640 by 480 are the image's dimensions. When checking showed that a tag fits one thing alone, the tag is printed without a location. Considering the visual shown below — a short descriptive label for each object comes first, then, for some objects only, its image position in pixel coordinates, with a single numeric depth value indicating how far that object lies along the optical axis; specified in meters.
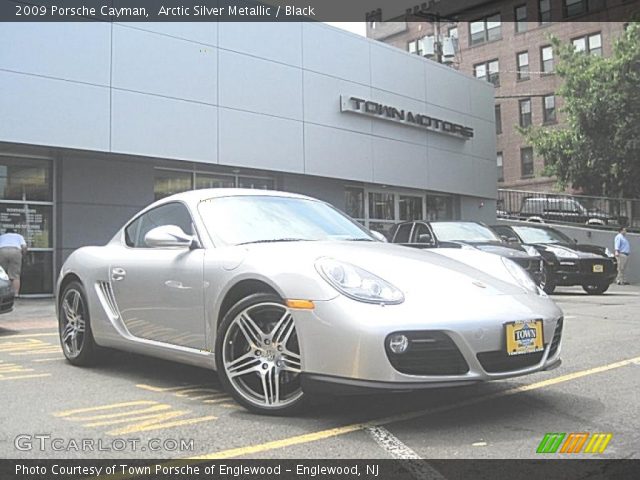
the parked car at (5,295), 8.28
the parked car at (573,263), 14.43
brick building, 38.69
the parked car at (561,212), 25.03
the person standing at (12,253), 11.80
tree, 23.20
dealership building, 12.93
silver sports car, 3.56
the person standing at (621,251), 19.61
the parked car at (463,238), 12.10
